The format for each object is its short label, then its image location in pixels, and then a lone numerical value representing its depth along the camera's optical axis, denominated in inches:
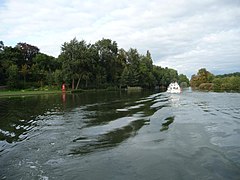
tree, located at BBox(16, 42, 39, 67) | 3887.8
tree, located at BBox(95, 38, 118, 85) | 4099.4
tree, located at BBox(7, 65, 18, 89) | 2920.8
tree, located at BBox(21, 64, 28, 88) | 3272.6
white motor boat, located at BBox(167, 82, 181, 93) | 2633.9
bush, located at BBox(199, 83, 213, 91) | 3584.4
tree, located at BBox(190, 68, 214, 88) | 4805.6
